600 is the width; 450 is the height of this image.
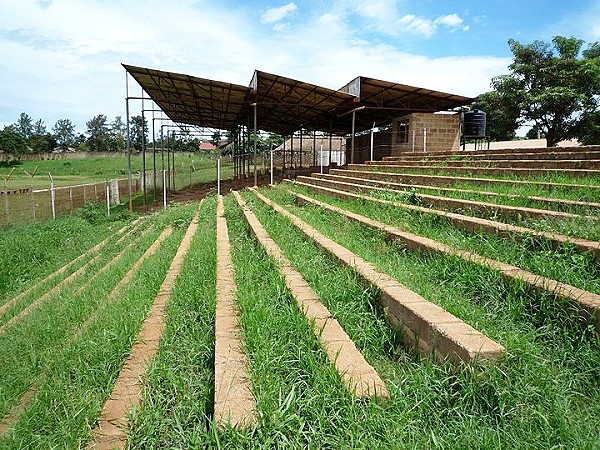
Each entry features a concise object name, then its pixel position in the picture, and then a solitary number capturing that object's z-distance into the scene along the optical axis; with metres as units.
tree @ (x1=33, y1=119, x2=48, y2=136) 104.12
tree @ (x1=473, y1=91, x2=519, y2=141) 23.33
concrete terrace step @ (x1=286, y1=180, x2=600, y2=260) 2.98
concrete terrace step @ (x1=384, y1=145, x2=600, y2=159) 6.84
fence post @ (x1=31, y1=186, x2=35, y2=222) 12.47
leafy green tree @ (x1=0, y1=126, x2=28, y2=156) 58.38
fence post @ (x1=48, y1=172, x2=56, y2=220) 13.48
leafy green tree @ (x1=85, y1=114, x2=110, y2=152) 79.19
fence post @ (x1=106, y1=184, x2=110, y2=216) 15.09
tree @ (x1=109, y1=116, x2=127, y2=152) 73.94
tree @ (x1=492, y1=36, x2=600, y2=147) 21.04
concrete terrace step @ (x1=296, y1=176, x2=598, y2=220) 3.76
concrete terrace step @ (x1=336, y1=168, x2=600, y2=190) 4.99
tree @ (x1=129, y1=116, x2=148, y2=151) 67.38
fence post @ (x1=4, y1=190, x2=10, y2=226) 11.67
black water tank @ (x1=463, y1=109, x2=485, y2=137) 17.38
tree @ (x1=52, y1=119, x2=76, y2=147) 100.09
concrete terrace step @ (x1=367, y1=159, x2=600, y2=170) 5.91
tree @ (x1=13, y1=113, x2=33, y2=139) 101.10
